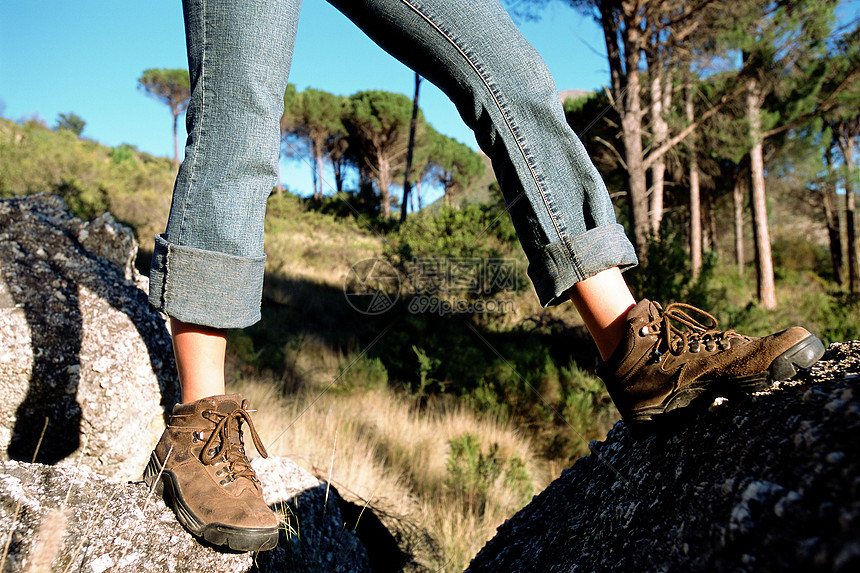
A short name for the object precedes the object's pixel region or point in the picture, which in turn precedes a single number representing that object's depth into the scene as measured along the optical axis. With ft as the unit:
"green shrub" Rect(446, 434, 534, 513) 8.45
